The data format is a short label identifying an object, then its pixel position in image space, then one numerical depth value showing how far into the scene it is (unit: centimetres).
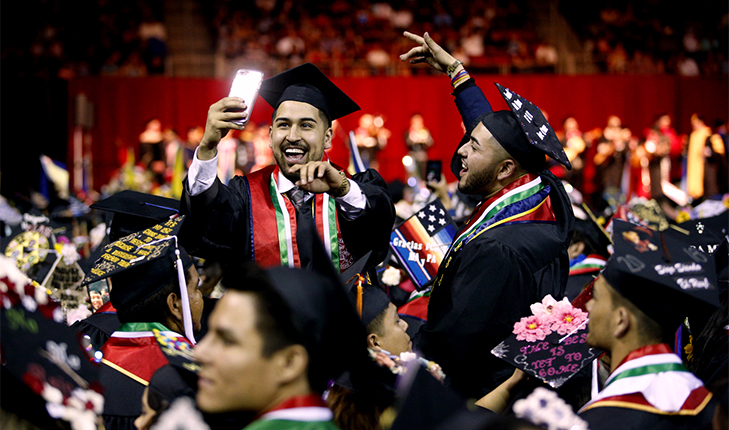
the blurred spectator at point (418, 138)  1470
